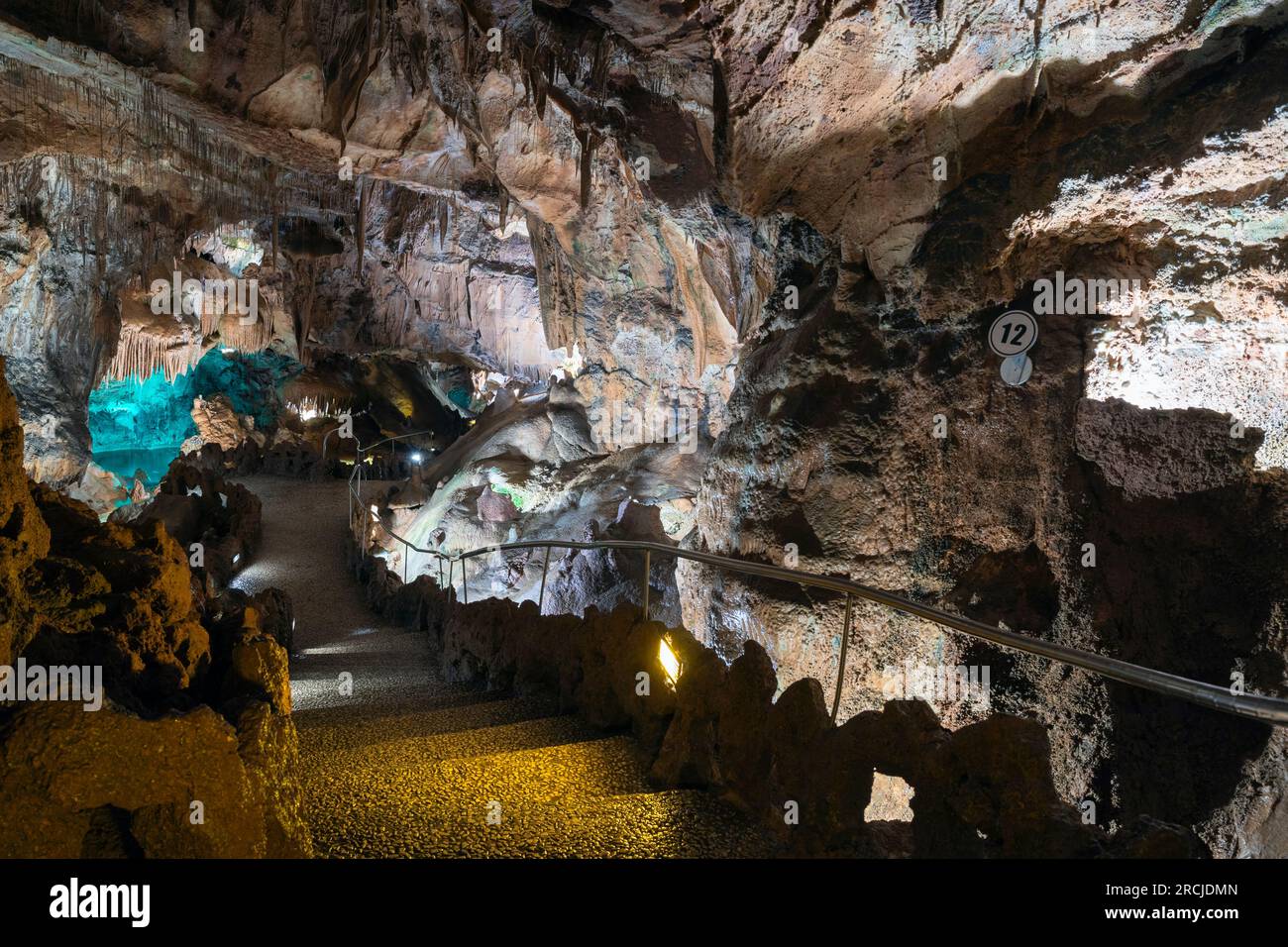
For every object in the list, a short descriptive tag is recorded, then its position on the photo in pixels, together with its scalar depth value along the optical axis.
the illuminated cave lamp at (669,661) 3.61
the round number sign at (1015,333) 6.06
